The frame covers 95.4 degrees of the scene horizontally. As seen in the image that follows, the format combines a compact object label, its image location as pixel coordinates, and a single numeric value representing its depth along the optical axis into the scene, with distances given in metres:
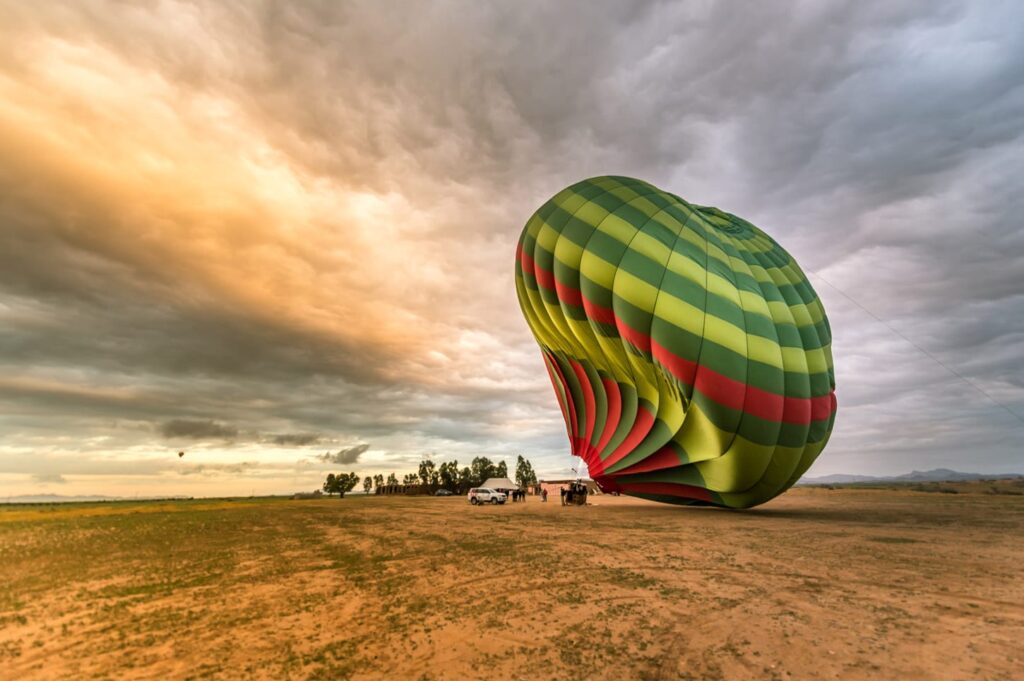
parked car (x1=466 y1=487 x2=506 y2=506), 35.97
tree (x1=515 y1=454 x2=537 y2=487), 120.25
